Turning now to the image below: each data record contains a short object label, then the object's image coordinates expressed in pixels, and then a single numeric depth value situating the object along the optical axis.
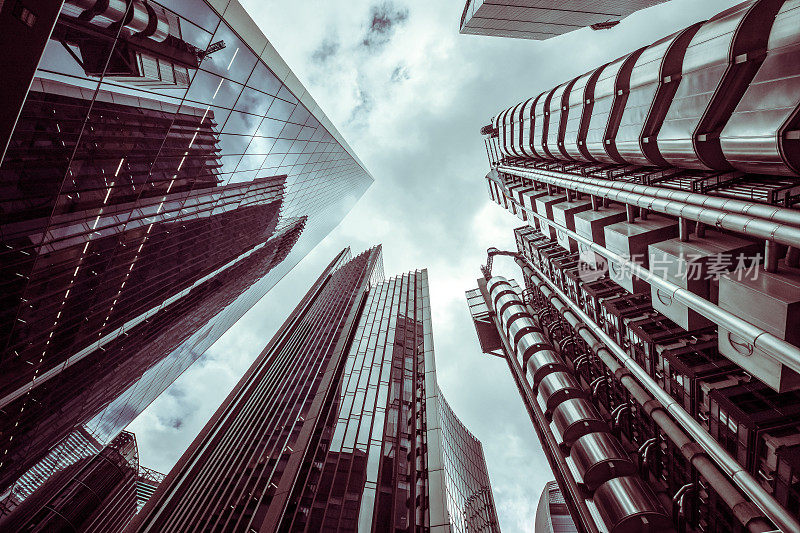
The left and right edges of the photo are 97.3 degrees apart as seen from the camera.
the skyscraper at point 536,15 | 39.77
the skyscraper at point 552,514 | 54.96
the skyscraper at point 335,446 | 23.22
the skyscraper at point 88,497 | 52.66
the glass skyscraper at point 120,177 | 11.13
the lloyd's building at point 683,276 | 9.11
